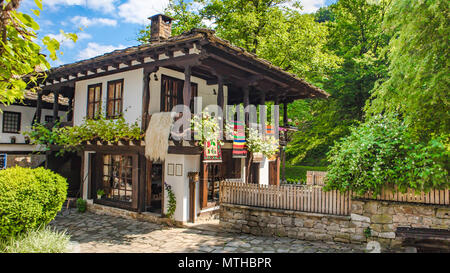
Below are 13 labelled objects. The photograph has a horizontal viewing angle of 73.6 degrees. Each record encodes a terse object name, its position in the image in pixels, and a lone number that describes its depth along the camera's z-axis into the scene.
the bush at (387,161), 6.56
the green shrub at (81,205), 11.88
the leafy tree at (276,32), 17.70
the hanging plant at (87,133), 9.88
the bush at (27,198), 6.26
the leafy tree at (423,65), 6.98
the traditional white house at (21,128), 15.37
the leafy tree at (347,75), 19.06
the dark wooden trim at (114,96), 11.01
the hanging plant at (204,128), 8.66
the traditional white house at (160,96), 8.96
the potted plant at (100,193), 11.84
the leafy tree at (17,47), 3.08
